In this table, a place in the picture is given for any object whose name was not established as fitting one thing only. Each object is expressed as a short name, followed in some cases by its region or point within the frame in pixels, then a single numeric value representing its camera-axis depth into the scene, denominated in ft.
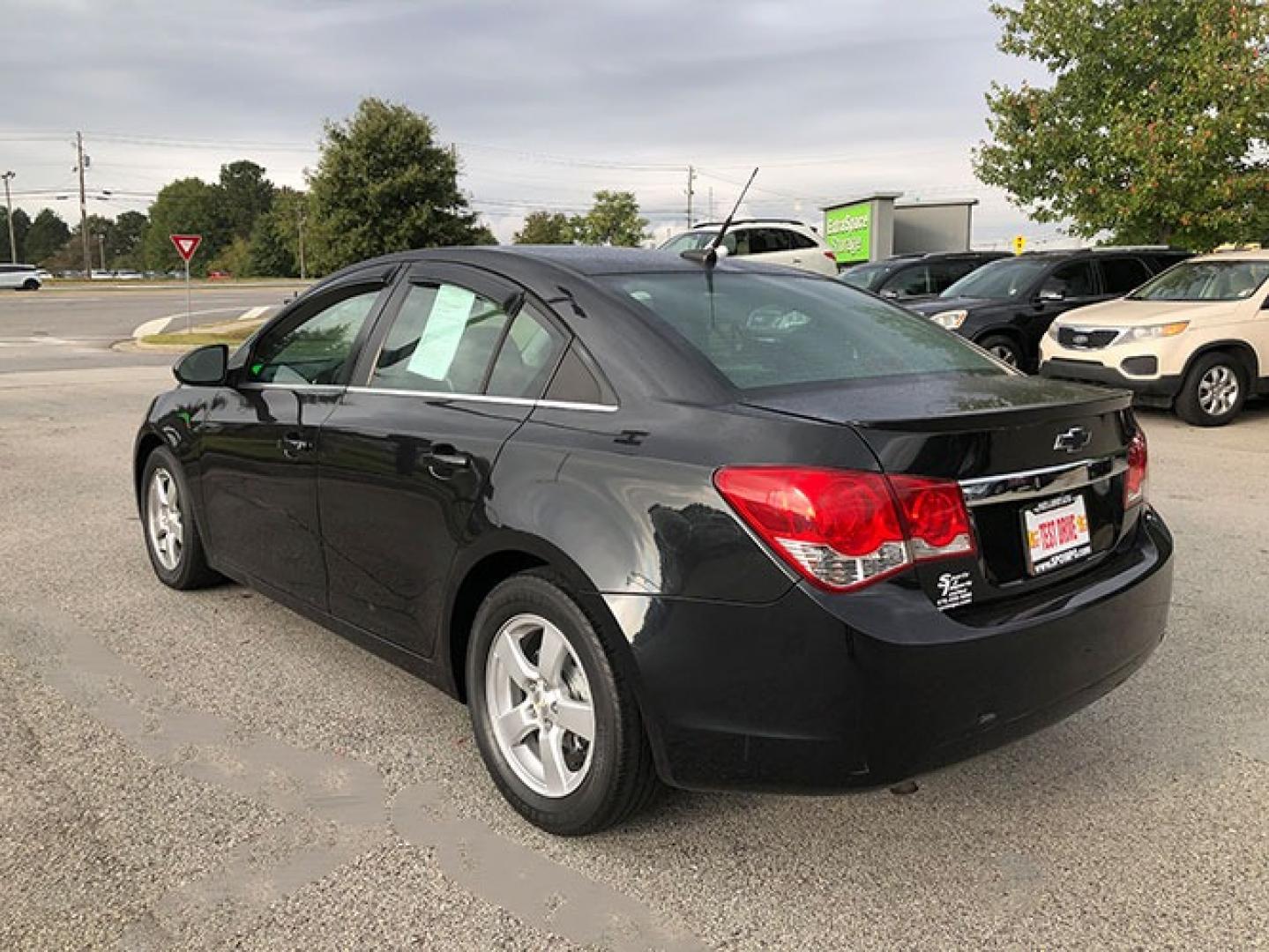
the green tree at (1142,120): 46.65
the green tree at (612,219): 192.95
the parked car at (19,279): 188.44
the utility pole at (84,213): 287.44
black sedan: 7.50
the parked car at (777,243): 59.67
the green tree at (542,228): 247.29
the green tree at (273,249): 333.62
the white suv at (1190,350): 32.42
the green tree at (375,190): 86.69
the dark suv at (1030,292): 39.24
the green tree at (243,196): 431.43
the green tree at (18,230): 435.53
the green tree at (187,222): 411.75
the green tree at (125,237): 496.64
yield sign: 74.84
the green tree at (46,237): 460.55
